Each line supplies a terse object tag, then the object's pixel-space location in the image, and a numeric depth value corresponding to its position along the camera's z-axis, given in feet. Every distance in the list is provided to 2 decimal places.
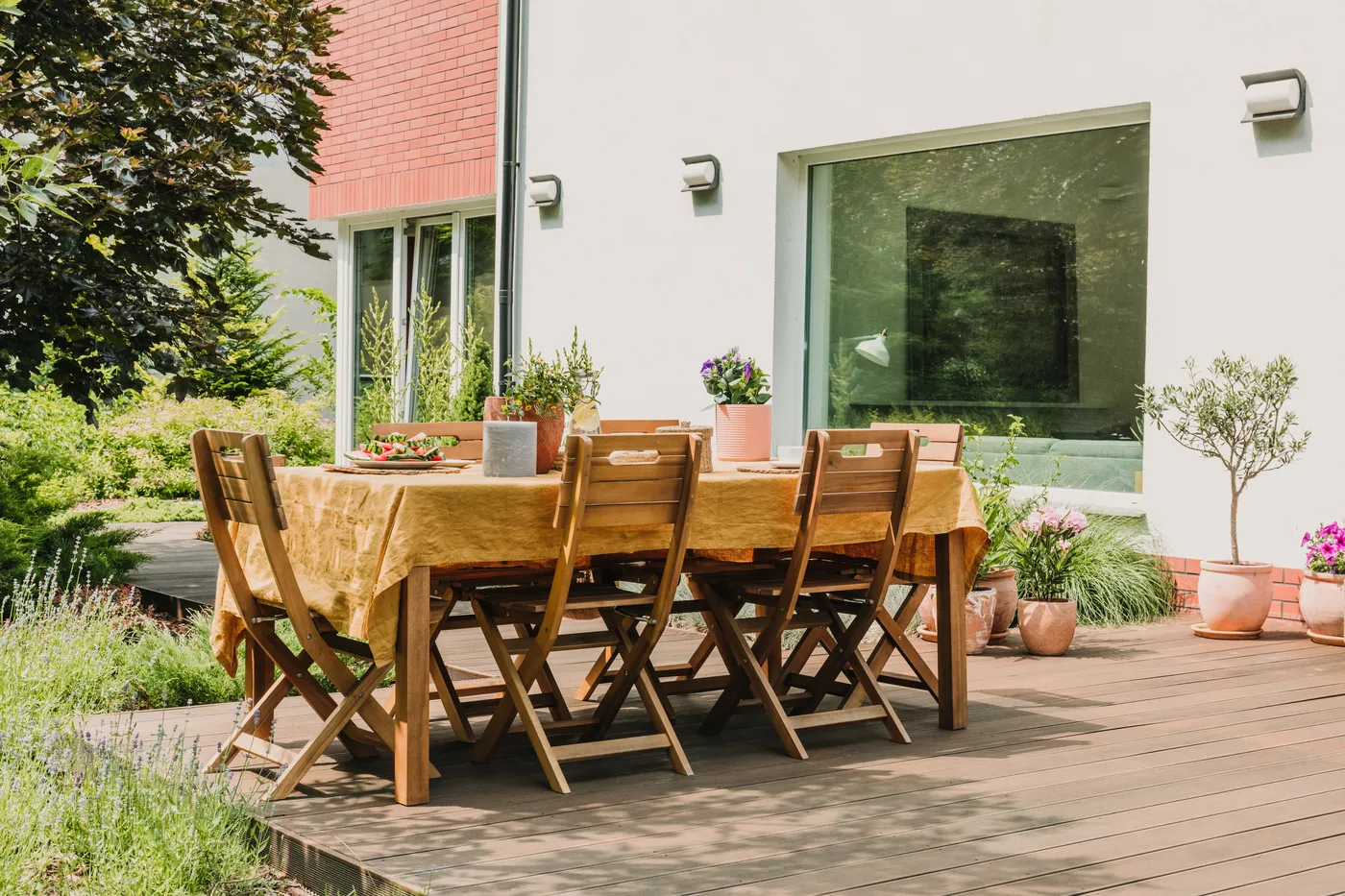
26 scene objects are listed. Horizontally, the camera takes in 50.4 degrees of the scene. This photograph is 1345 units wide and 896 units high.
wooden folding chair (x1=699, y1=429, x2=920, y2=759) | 14.15
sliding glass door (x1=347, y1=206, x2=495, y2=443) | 36.32
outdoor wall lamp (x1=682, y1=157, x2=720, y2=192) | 29.50
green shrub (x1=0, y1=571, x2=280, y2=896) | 10.09
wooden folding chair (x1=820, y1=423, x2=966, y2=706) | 15.94
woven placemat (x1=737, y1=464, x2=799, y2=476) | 14.69
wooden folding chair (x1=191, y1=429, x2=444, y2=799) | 12.29
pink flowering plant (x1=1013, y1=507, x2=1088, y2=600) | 21.38
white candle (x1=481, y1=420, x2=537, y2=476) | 13.37
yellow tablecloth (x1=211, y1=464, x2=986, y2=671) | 11.96
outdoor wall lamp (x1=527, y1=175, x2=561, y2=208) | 33.09
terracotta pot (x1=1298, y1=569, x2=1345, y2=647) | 20.48
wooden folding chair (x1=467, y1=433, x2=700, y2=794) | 12.59
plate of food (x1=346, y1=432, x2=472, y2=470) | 13.97
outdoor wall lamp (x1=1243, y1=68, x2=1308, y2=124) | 21.30
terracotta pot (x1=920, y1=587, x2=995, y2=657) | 20.53
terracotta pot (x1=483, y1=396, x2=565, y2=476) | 14.40
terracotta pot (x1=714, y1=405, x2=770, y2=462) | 16.42
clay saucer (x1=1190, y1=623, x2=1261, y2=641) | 21.26
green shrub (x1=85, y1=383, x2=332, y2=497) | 47.75
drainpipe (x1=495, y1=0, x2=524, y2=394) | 33.81
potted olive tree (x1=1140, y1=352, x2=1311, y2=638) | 20.77
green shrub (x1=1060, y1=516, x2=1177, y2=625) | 22.62
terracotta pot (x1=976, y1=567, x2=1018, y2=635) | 21.20
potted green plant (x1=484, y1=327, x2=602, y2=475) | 14.37
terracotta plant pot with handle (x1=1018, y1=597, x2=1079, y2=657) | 20.11
